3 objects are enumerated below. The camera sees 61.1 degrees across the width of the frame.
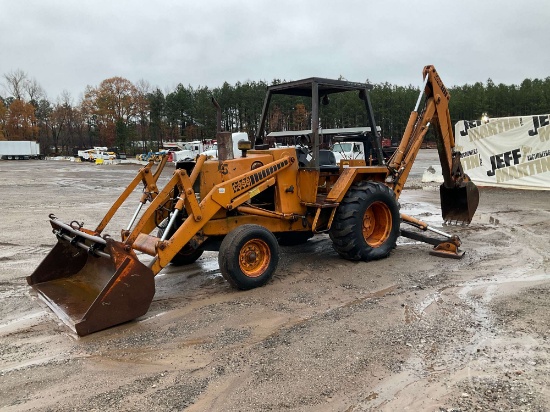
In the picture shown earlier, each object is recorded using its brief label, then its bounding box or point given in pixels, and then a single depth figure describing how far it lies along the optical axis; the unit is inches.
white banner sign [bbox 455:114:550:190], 586.9
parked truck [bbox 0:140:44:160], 2315.5
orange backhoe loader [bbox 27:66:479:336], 186.2
